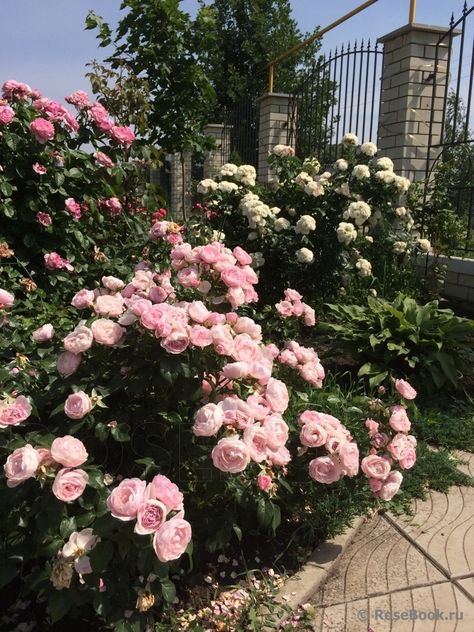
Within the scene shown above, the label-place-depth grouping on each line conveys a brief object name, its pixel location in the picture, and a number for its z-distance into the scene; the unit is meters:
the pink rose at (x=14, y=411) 1.54
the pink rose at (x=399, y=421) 2.04
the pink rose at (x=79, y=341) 1.67
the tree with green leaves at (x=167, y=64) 5.68
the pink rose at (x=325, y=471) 1.89
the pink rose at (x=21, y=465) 1.37
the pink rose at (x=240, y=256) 2.21
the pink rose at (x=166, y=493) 1.35
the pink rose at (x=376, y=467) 2.00
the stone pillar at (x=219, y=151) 11.95
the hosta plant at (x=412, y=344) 3.47
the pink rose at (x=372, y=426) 2.10
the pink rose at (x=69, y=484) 1.37
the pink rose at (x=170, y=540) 1.31
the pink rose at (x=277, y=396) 1.81
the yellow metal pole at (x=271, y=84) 9.18
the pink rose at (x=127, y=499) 1.31
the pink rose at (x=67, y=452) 1.41
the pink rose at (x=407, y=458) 2.03
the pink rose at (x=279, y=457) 1.81
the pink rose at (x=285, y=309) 2.71
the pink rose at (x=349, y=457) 1.88
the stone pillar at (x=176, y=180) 13.62
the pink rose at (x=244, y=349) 1.79
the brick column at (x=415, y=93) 5.34
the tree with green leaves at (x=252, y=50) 19.62
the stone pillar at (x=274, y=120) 8.84
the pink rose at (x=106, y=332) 1.69
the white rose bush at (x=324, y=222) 4.52
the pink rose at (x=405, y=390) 2.17
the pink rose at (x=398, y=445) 2.02
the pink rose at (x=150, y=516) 1.31
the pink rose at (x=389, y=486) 2.03
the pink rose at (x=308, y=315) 2.68
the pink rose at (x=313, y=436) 1.87
